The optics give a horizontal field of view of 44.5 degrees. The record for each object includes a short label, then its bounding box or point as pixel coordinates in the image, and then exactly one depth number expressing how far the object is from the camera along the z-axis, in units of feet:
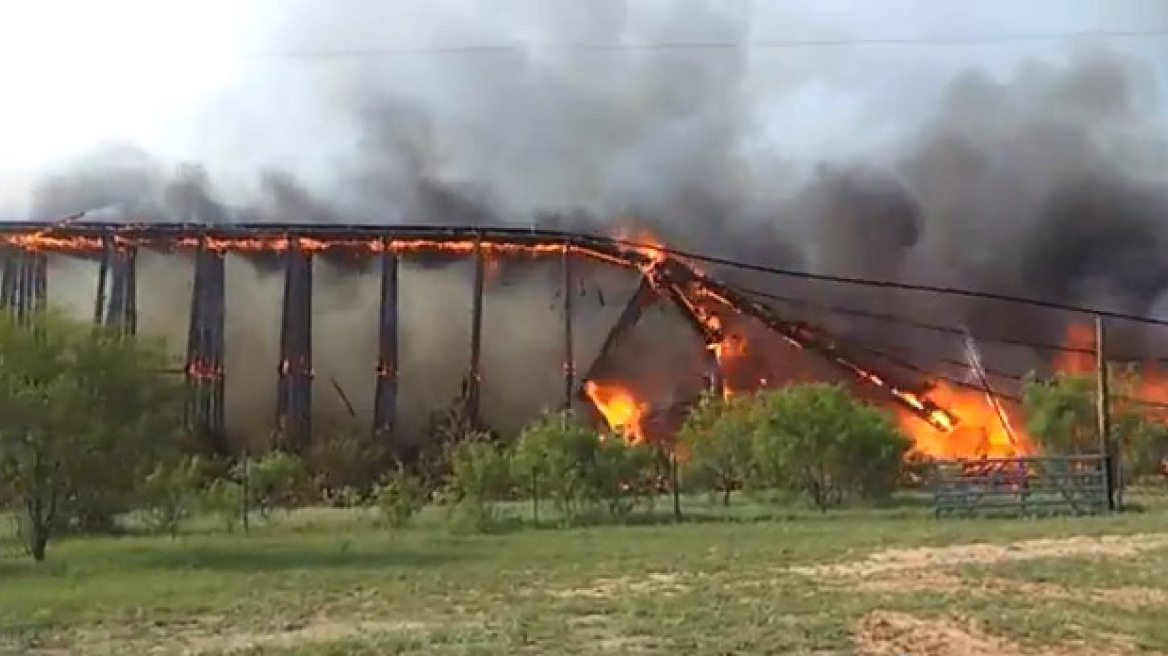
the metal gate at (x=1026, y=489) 119.55
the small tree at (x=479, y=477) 116.98
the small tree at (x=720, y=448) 145.79
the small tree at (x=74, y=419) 84.17
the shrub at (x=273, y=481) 125.18
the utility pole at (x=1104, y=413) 123.75
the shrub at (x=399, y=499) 113.91
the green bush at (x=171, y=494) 96.27
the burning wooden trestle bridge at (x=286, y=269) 177.37
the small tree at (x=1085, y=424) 169.68
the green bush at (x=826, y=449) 136.15
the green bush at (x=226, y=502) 112.27
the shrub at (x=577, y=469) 124.26
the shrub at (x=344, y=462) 164.86
